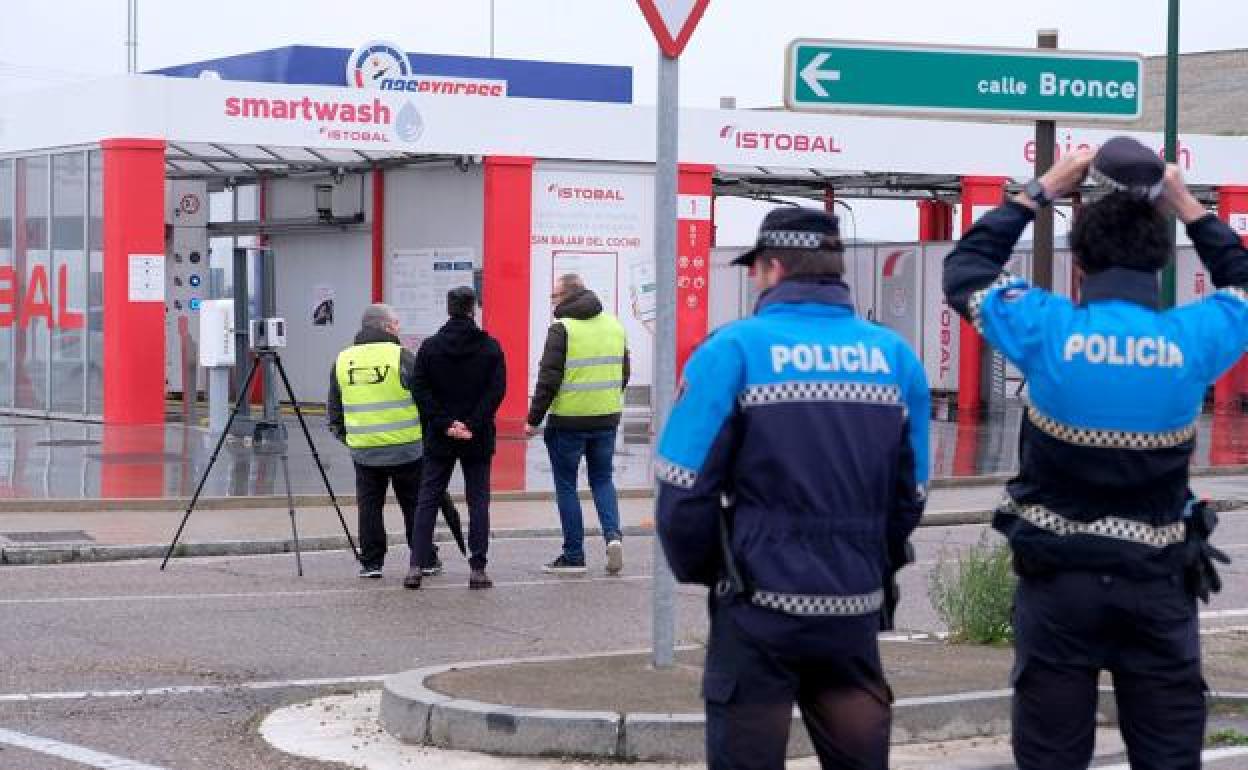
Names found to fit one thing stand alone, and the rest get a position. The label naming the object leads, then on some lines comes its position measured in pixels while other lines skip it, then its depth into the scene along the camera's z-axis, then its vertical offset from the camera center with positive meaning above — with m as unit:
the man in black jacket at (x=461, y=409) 13.44 -0.60
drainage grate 15.94 -1.71
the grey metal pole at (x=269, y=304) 23.41 +0.06
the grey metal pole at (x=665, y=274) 8.93 +0.17
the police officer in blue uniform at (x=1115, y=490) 5.12 -0.41
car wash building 28.33 +1.68
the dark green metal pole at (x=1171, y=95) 22.97 +2.49
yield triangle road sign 8.89 +1.21
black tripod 14.57 -1.02
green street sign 9.49 +1.04
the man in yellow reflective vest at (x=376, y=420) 13.97 -0.71
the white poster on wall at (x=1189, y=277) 36.66 +0.72
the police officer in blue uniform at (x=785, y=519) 5.14 -0.49
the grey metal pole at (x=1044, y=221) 9.96 +0.44
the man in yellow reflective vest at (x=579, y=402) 14.17 -0.59
